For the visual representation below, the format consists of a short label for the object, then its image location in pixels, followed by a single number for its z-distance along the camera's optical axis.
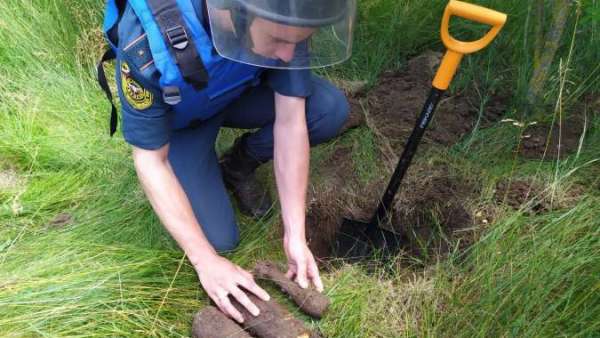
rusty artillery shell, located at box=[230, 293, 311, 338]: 1.63
